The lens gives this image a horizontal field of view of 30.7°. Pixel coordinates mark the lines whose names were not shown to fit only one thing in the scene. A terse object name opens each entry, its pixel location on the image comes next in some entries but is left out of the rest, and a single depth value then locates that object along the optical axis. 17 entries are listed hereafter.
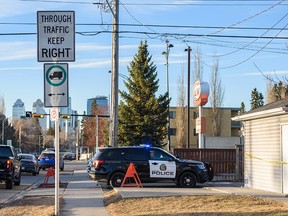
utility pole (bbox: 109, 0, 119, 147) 24.94
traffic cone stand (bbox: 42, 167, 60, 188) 23.14
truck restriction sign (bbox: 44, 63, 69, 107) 11.23
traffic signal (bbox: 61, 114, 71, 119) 49.39
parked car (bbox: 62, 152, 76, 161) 93.22
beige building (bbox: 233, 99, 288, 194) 16.84
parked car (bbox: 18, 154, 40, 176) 34.34
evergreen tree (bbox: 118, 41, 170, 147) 49.00
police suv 21.08
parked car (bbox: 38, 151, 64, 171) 43.72
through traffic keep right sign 11.28
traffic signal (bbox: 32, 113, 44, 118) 50.78
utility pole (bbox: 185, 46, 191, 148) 43.12
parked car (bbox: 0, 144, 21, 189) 20.98
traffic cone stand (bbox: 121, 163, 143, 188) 19.72
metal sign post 11.42
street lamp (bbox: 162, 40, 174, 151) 50.64
